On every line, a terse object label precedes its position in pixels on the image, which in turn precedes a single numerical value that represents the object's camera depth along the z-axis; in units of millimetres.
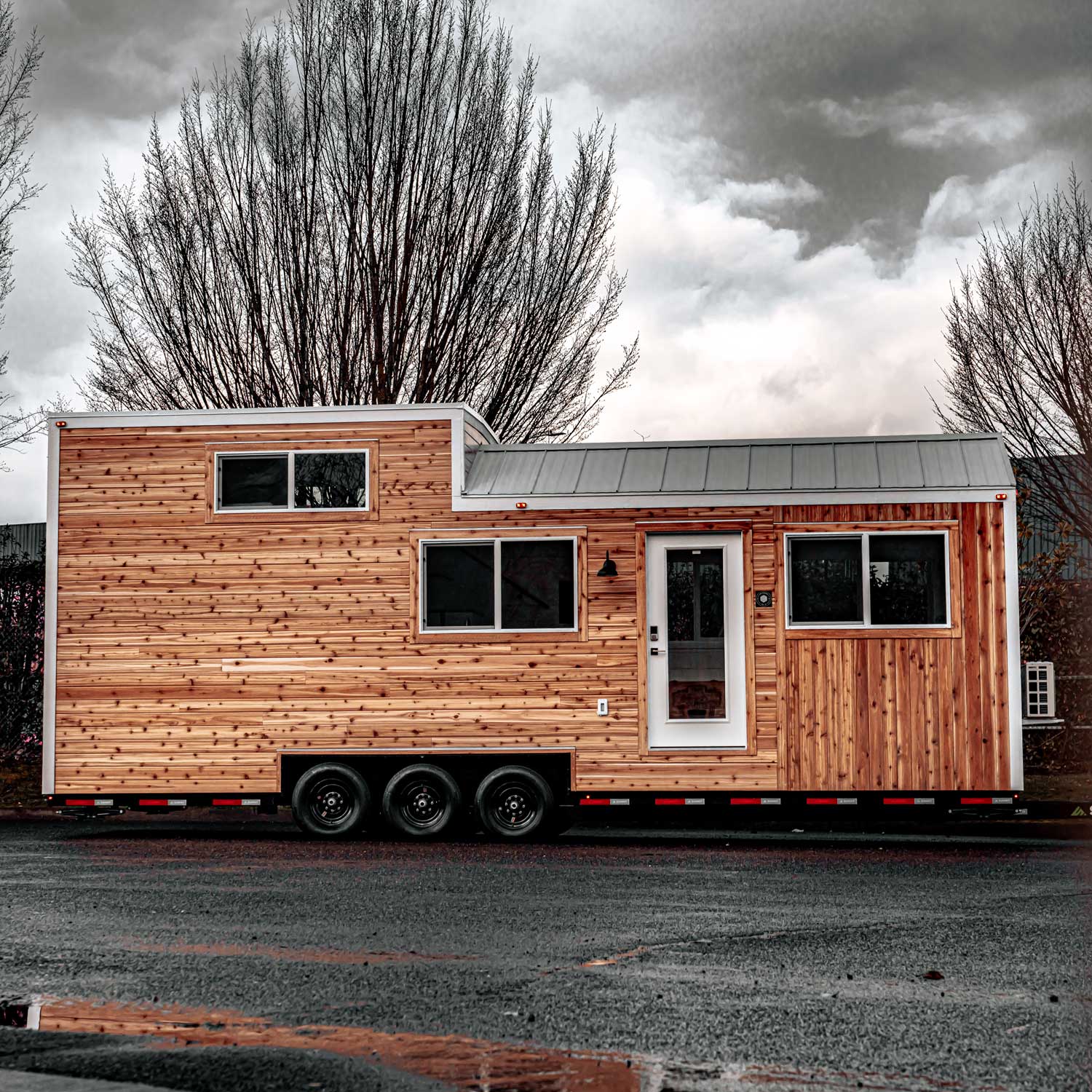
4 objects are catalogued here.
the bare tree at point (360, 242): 20469
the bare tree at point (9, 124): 18469
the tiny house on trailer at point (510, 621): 12555
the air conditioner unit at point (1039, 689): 12930
